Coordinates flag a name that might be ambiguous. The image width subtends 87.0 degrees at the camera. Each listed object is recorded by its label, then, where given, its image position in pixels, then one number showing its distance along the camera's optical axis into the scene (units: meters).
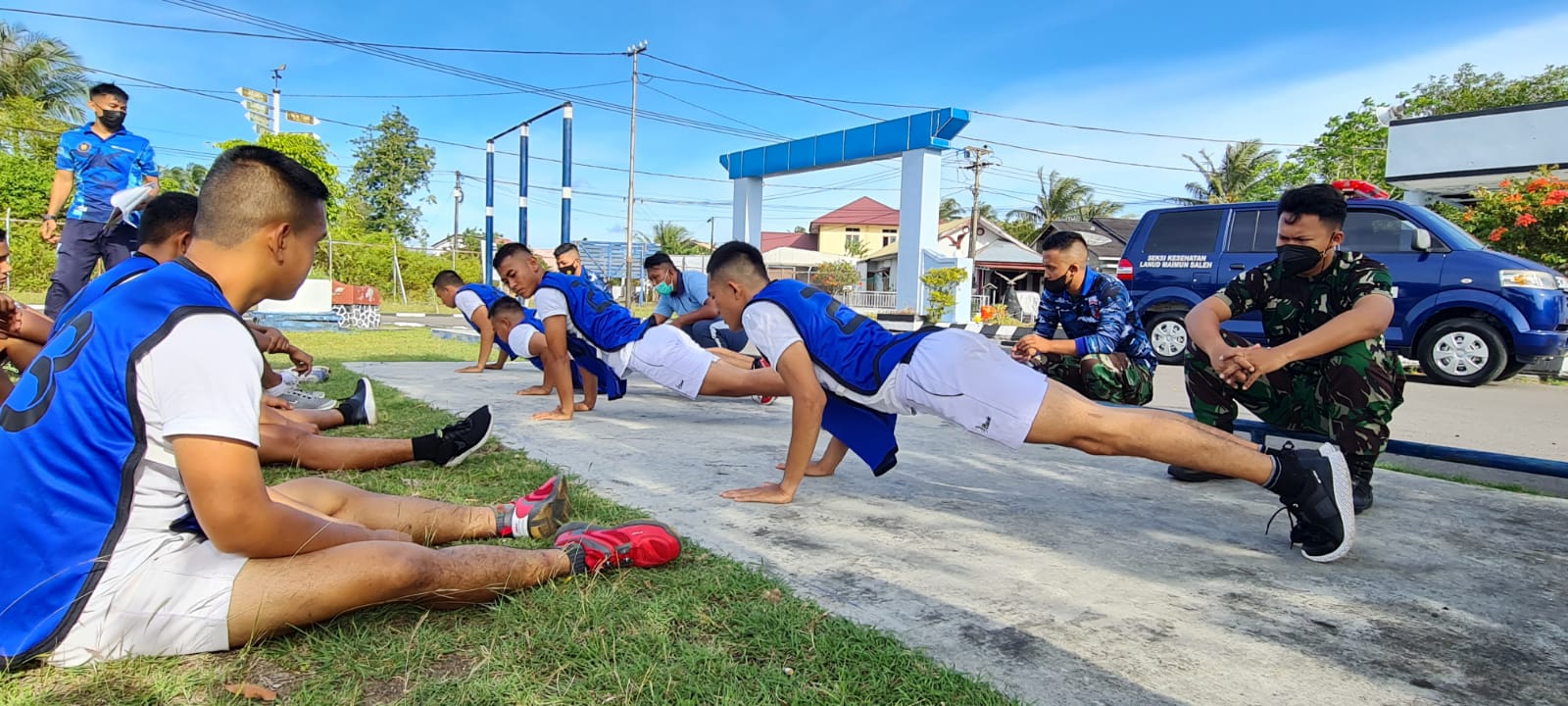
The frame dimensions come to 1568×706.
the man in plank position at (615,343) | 4.99
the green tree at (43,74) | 28.34
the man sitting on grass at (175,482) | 1.61
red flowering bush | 10.78
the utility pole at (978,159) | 36.88
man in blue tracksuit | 5.43
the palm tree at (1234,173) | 37.38
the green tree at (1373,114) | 25.59
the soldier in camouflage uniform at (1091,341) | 4.70
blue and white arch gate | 18.25
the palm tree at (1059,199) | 50.28
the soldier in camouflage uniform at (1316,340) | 3.25
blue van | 8.00
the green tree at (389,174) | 43.72
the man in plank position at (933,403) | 2.74
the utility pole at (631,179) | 27.64
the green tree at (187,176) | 37.30
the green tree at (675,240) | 61.67
